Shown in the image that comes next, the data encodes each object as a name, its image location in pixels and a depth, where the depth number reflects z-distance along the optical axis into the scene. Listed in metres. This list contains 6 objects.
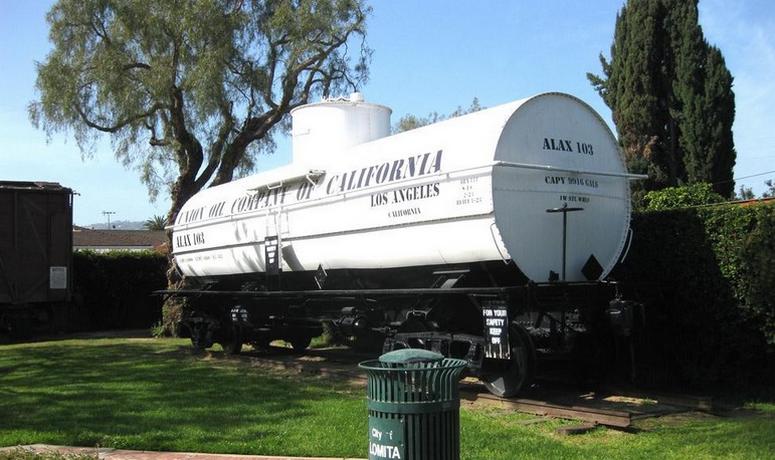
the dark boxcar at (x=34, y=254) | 20.53
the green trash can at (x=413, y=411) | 5.08
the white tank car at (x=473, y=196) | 9.71
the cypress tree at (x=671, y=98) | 26.48
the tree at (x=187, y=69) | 21.12
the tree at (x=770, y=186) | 39.66
